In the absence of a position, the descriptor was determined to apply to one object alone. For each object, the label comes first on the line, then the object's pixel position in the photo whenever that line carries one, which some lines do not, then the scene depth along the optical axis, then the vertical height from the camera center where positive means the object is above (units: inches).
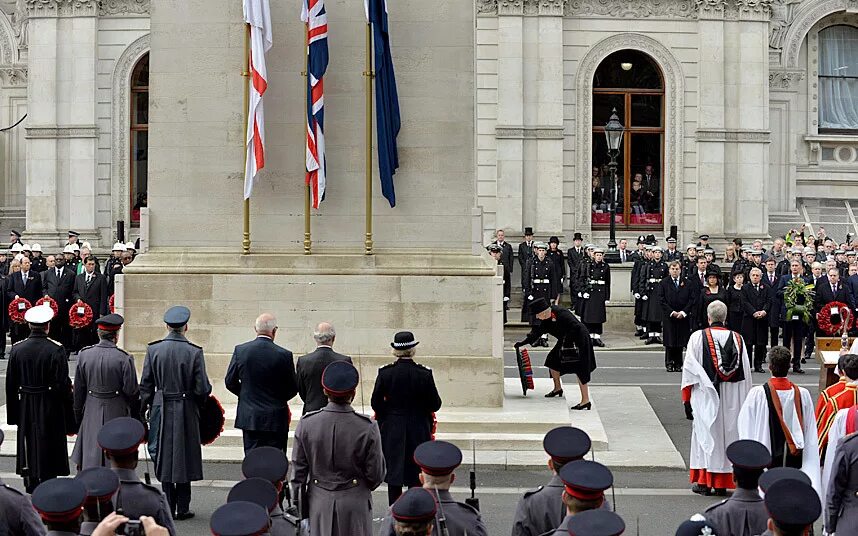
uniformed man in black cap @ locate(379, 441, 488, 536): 295.6 -51.3
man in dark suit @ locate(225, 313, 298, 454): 497.0 -47.8
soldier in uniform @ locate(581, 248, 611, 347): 1078.4 -33.2
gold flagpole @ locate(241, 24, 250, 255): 645.9 +70.7
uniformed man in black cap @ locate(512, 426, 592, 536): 307.0 -55.3
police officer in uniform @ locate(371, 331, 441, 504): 469.1 -53.9
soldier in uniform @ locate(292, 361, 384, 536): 369.7 -56.1
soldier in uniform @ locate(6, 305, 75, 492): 499.8 -54.0
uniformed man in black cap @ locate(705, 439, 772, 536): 303.0 -54.9
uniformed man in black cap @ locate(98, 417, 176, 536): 320.5 -52.7
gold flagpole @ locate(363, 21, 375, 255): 641.0 +57.3
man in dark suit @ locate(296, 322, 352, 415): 494.9 -41.3
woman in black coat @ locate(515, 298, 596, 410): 684.1 -45.1
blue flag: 632.4 +71.2
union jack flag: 632.4 +80.8
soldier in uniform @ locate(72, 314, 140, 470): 490.6 -49.0
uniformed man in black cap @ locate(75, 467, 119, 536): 279.4 -49.4
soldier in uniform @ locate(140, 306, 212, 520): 488.1 -51.4
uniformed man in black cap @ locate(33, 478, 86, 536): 258.4 -47.8
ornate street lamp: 1178.6 +94.9
